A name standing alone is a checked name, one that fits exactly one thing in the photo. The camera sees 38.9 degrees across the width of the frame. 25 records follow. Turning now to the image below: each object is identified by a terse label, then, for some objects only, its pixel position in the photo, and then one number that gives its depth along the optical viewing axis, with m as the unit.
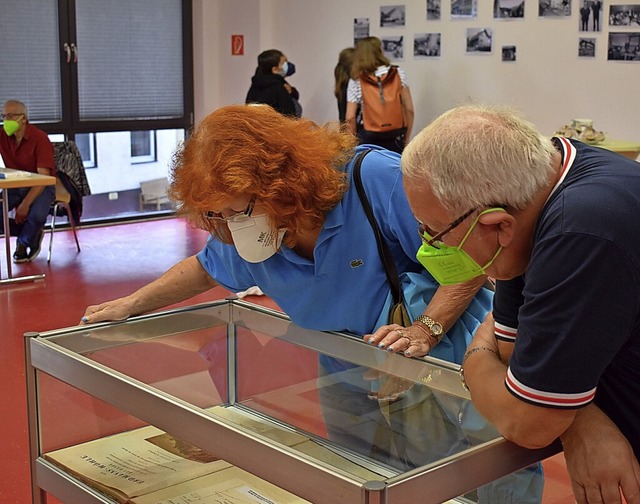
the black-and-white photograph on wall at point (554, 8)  7.47
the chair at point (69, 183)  7.62
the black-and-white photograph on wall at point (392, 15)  8.80
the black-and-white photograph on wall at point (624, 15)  7.13
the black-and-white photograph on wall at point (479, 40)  8.05
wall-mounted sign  10.07
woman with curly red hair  1.92
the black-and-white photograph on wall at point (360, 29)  9.16
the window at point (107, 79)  8.65
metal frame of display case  1.28
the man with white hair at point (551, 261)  1.17
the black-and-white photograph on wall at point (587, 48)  7.36
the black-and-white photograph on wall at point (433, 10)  8.45
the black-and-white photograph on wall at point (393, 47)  8.88
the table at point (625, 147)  6.45
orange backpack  8.15
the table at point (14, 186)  6.51
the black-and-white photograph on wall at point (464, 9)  8.12
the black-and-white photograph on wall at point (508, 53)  7.89
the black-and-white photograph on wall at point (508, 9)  7.79
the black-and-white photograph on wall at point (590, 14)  7.31
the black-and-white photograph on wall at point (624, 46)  7.12
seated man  7.25
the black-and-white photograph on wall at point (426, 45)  8.54
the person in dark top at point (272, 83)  8.59
